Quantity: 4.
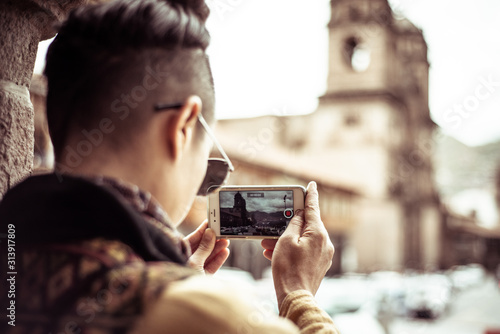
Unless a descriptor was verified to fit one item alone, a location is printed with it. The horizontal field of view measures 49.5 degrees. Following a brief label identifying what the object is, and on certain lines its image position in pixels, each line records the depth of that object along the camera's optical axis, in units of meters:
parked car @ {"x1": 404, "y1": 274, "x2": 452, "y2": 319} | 18.20
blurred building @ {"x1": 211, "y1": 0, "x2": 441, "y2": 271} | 31.55
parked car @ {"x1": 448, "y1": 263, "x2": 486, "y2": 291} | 30.25
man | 0.77
